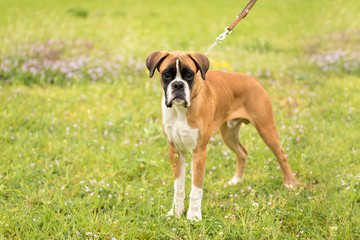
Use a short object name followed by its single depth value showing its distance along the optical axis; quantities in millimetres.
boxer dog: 3635
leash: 4637
